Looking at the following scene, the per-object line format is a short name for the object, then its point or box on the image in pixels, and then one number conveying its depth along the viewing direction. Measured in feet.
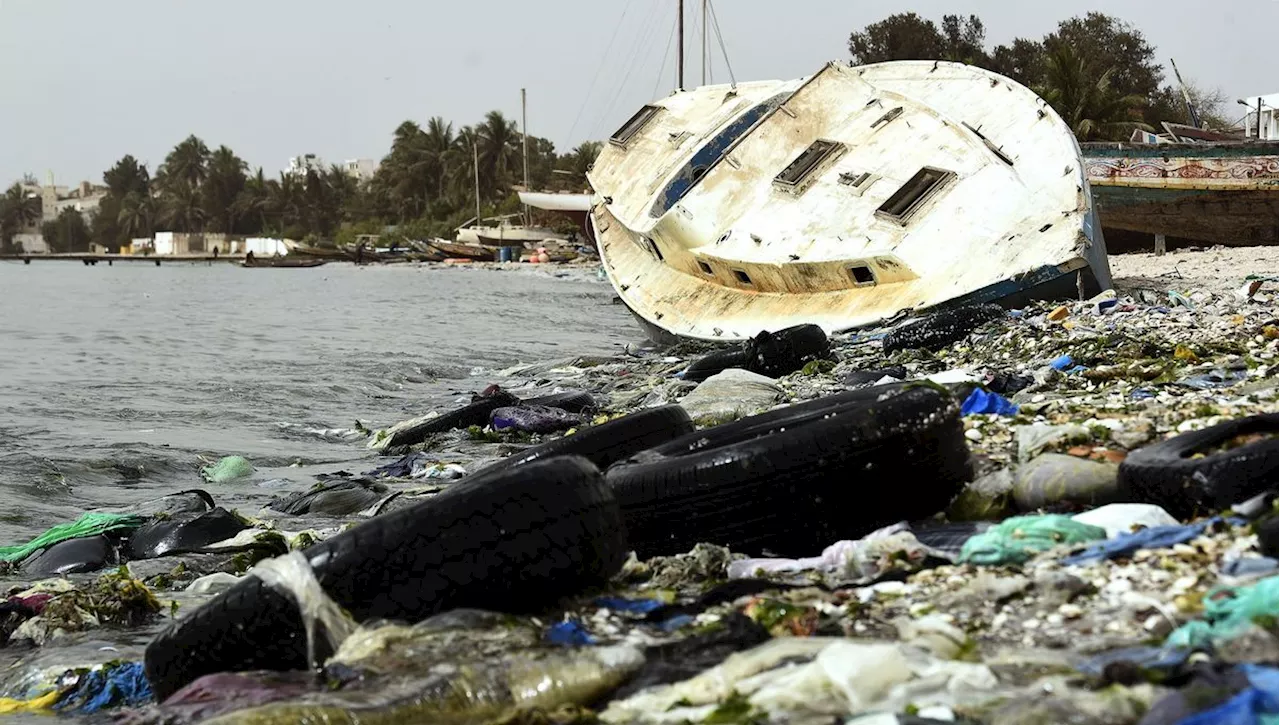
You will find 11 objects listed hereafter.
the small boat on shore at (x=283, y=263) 274.98
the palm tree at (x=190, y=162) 437.17
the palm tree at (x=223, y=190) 423.64
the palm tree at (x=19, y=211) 529.45
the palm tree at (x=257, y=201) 405.59
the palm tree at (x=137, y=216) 458.91
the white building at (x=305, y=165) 414.92
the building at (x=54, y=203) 520.83
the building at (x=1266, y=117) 110.83
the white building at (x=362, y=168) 475.60
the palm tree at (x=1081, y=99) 148.46
